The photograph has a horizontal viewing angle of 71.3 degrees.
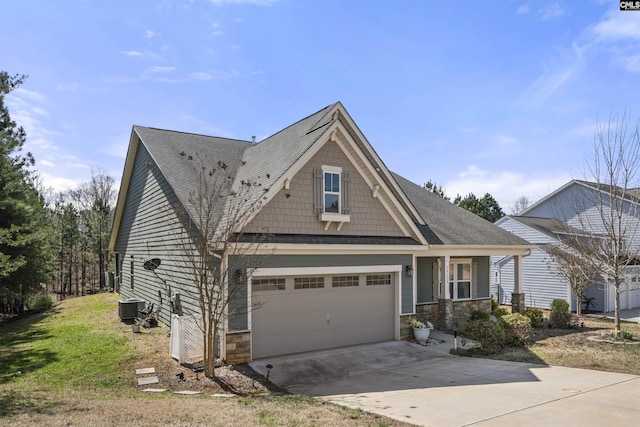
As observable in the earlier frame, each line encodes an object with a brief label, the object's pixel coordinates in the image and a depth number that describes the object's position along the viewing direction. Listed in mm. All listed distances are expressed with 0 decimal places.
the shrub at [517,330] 14844
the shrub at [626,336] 14961
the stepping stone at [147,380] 9815
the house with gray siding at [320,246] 12422
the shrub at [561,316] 17953
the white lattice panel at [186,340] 11242
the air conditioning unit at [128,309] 16328
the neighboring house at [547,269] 23922
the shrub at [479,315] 16691
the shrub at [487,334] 14306
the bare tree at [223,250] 10297
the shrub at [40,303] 24191
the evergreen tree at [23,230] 17223
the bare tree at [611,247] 15289
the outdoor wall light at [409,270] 15156
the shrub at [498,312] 17408
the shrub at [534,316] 18266
